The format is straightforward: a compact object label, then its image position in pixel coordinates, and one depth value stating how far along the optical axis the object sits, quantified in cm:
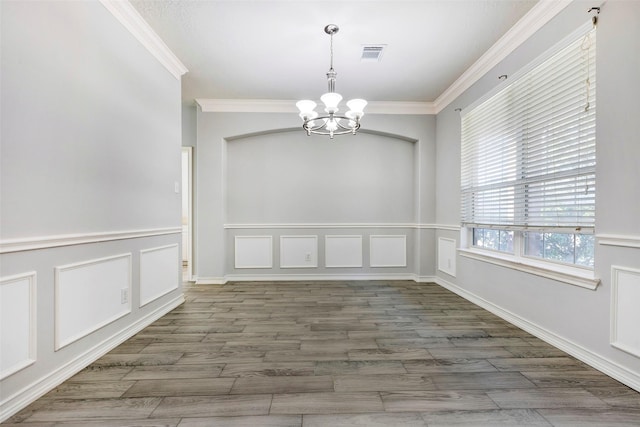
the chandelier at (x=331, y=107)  251
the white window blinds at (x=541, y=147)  211
